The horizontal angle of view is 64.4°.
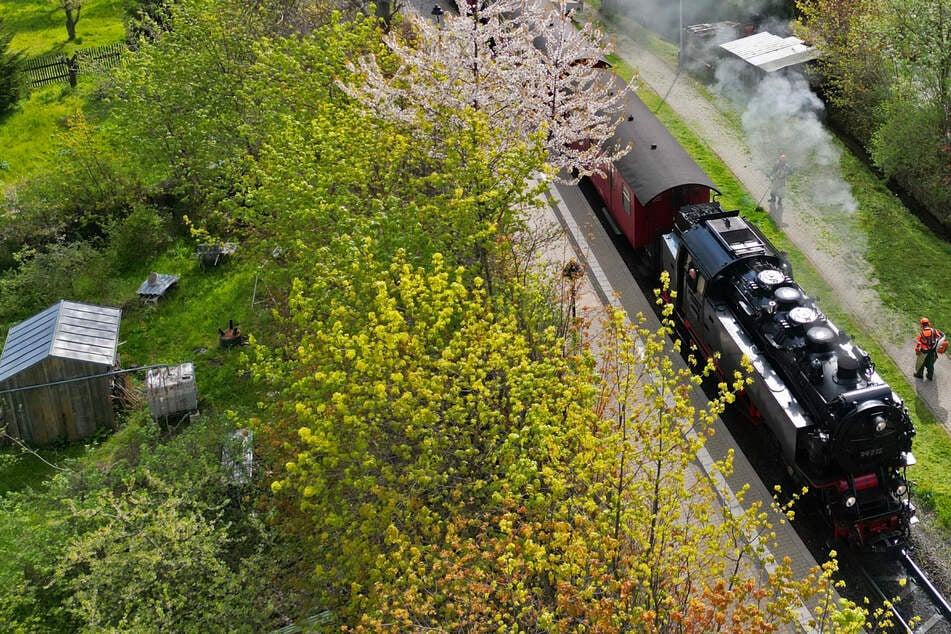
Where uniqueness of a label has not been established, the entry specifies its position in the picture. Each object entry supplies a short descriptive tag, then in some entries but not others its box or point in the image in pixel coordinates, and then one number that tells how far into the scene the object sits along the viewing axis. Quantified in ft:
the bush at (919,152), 82.28
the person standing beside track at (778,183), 82.33
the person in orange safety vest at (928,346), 59.88
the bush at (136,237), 84.74
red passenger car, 70.23
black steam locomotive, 47.96
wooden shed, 61.31
